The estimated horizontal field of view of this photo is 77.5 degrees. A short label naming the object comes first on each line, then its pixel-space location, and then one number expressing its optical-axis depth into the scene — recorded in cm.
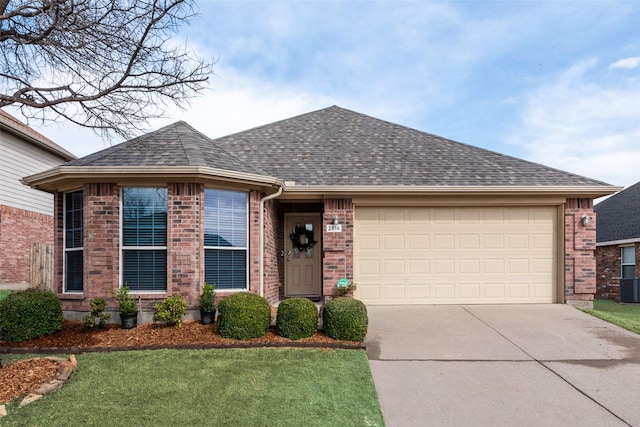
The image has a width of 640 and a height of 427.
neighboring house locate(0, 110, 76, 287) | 1223
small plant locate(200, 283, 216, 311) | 685
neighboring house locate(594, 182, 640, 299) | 1334
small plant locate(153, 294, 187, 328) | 656
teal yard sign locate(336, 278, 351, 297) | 855
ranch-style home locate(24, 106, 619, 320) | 716
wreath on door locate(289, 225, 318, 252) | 1023
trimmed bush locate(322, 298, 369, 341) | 619
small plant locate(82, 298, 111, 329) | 666
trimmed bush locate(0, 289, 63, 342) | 627
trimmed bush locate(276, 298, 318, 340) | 623
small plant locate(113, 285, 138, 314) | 665
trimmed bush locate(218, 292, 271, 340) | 621
